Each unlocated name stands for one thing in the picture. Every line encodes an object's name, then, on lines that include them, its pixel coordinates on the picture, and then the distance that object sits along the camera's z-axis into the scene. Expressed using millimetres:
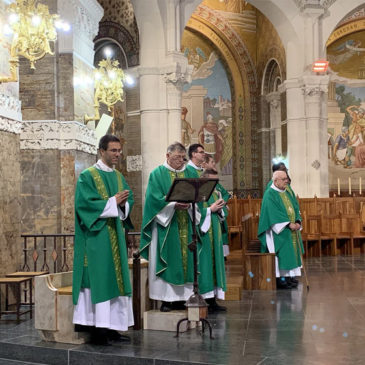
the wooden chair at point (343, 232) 14274
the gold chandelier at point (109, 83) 12478
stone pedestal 6004
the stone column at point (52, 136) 10359
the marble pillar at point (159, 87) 15312
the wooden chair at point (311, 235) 13758
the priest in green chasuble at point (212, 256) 6574
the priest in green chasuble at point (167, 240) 6191
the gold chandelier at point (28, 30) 7939
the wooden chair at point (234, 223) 14586
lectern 5641
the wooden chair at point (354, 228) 14340
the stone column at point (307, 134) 16969
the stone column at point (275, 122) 21547
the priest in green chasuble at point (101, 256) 5410
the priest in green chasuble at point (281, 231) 9016
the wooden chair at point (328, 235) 14047
